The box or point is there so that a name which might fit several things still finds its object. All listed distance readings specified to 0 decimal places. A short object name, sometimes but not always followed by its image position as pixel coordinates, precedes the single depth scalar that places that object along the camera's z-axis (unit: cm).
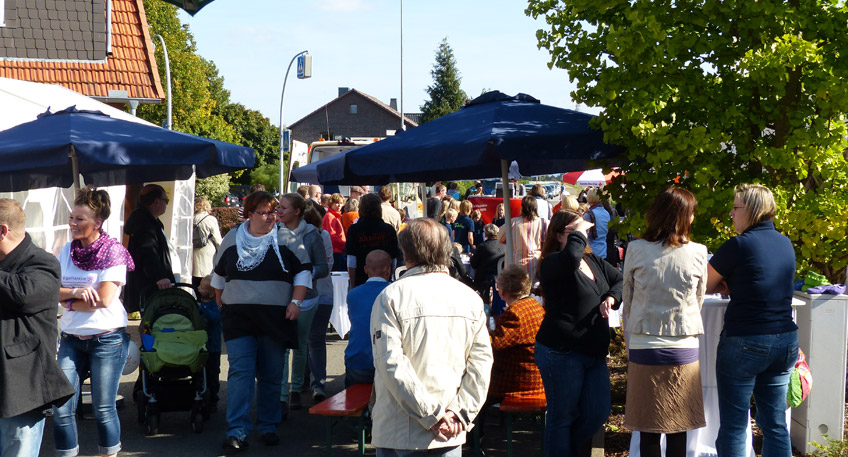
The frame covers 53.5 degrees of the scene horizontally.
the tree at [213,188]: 3428
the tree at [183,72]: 4272
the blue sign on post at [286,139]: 3181
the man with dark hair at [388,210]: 1127
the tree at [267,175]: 5441
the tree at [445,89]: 7956
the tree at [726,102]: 580
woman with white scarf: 605
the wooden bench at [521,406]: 557
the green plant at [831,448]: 558
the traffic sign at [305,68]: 3228
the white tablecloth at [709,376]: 542
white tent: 1022
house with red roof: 1653
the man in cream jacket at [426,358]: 340
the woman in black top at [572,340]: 485
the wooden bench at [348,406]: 541
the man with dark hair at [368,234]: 798
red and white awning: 2278
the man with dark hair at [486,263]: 953
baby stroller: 648
